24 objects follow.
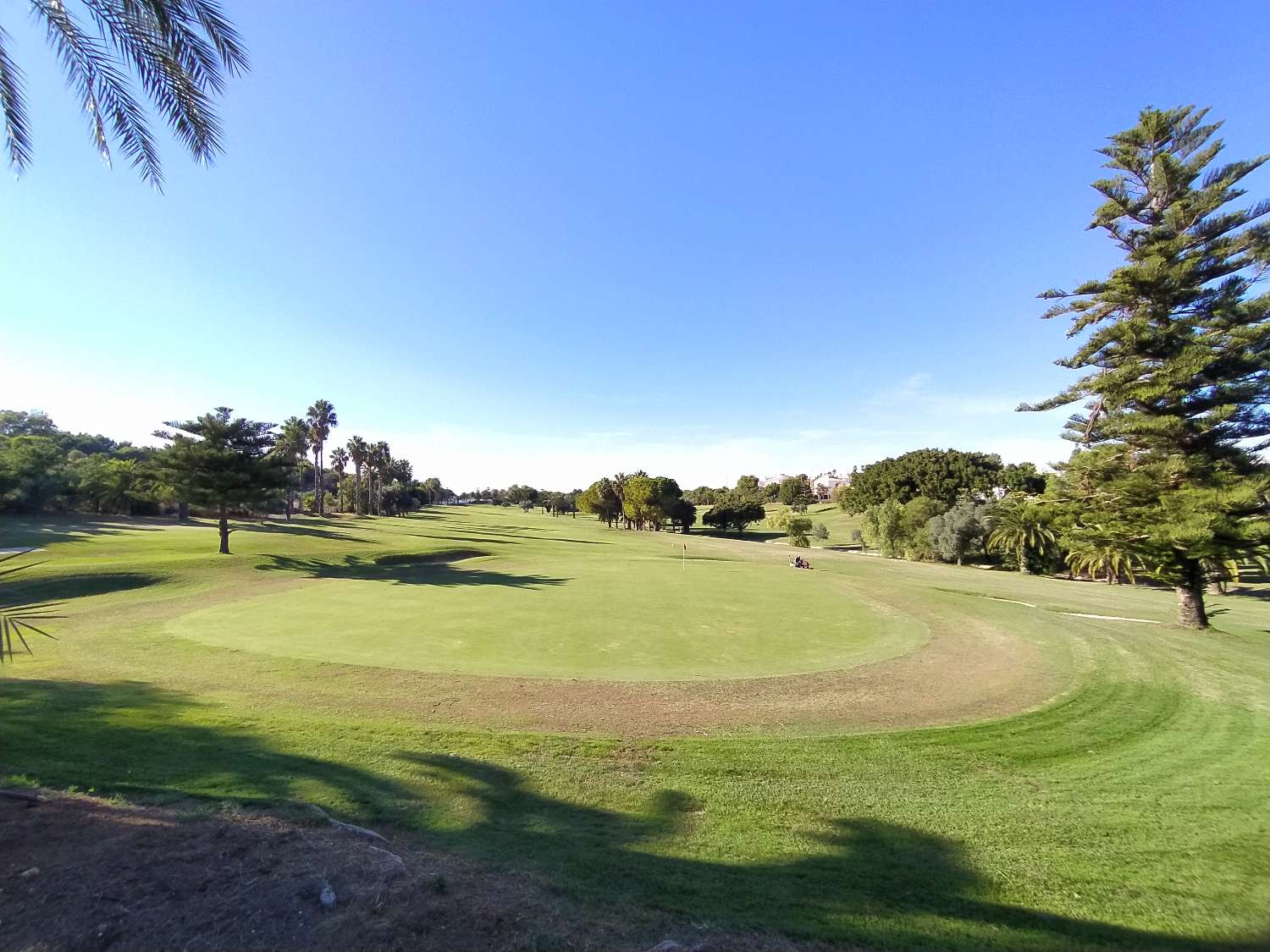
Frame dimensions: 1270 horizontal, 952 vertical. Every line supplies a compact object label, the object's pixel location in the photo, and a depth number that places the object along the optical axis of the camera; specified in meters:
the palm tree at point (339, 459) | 92.69
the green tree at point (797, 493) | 129.40
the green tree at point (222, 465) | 29.66
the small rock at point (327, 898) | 3.40
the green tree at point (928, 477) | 68.94
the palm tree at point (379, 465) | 89.44
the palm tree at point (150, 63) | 6.64
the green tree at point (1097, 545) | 15.13
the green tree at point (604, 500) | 109.25
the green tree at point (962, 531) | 51.78
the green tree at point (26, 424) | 80.88
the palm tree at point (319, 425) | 82.56
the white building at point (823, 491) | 177.88
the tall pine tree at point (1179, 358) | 13.81
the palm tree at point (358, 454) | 85.88
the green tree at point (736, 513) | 101.62
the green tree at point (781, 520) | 91.75
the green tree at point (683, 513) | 98.74
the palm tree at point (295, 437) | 79.59
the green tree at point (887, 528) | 60.78
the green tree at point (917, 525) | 56.88
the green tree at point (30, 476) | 45.91
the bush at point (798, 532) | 73.00
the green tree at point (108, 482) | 55.25
